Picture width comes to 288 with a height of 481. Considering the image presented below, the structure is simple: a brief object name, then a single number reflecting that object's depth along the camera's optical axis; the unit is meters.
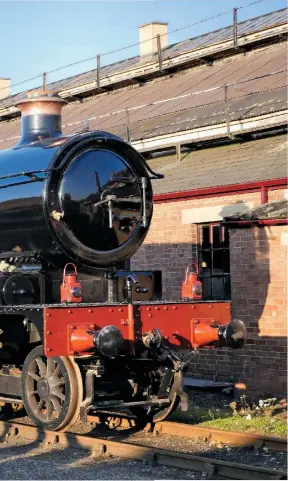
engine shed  10.87
